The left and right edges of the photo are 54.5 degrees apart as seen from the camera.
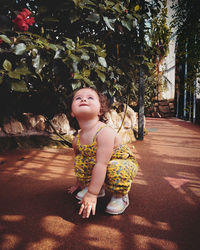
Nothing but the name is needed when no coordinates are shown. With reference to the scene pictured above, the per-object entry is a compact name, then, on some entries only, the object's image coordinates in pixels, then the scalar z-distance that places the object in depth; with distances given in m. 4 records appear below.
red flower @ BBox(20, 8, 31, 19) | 1.22
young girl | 1.01
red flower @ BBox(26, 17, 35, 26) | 1.25
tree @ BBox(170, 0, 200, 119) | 3.42
